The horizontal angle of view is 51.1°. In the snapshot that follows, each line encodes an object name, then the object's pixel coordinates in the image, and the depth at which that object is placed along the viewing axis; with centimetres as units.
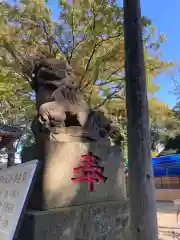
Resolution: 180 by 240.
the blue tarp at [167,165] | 1015
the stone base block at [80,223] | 232
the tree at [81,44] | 529
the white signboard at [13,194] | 158
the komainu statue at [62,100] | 293
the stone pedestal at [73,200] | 240
